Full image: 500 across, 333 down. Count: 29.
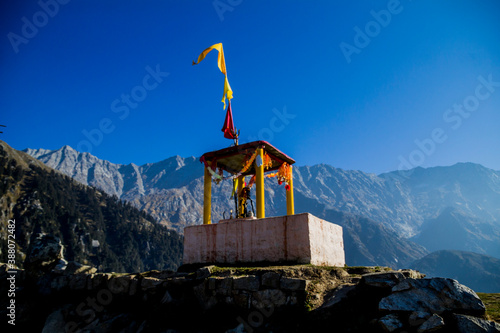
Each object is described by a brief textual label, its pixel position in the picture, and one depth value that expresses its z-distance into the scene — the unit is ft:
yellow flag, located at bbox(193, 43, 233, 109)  59.58
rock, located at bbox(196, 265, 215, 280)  34.98
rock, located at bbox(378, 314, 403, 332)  20.59
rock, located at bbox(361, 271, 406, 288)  24.27
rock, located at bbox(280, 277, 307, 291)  27.32
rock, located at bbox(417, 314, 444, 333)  19.80
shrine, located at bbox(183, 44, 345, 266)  39.37
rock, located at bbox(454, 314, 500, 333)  18.67
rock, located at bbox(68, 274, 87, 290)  42.15
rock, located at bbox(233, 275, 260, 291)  29.71
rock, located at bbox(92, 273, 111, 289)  40.88
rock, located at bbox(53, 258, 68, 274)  46.44
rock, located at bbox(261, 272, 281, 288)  28.94
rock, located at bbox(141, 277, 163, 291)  36.37
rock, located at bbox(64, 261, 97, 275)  46.03
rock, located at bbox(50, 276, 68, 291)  43.62
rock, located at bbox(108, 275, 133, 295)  38.27
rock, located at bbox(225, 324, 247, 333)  27.00
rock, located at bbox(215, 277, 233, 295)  30.98
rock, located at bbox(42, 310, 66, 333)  37.45
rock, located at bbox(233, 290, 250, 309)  29.30
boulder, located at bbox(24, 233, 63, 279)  48.52
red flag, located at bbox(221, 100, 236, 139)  60.54
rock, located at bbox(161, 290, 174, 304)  33.55
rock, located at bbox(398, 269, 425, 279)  27.45
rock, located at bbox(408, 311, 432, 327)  20.51
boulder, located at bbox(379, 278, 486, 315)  21.09
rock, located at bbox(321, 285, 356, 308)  25.05
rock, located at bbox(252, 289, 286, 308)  27.78
